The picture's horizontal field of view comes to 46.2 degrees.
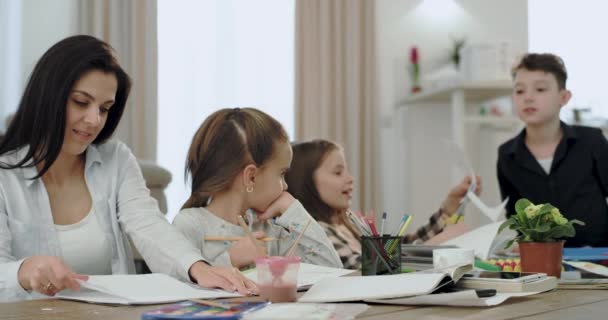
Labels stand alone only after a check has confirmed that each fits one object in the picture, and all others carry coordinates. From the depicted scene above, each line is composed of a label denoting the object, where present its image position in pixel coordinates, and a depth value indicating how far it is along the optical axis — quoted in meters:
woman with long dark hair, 1.45
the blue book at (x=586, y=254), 1.50
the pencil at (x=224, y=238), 1.42
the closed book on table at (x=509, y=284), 1.08
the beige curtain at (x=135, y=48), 3.90
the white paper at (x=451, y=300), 0.94
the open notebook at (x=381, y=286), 0.99
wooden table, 0.90
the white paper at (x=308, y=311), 0.83
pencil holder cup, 1.26
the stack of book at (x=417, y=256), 1.47
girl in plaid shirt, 2.20
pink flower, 4.63
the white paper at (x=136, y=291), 1.02
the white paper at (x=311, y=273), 1.20
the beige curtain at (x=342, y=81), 4.38
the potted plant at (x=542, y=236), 1.29
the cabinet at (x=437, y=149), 4.69
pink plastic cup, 1.00
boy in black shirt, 2.56
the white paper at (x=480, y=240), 1.57
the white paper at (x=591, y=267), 1.32
